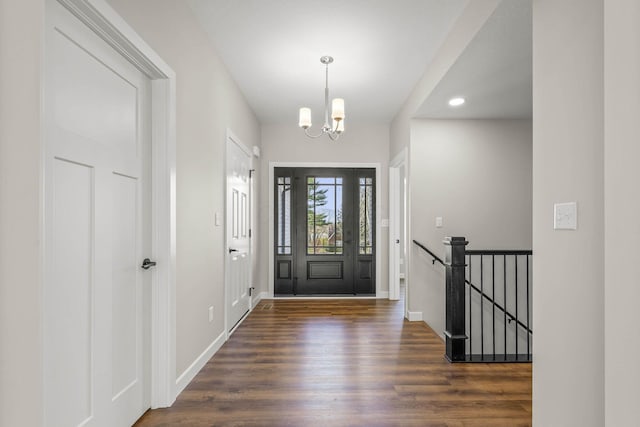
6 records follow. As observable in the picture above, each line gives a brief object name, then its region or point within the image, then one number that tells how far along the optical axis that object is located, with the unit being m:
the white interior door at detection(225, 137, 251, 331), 3.75
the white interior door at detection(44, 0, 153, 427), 1.42
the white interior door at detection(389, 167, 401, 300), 5.55
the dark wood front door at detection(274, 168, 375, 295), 5.71
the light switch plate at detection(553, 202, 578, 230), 1.51
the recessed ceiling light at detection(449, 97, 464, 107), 3.74
